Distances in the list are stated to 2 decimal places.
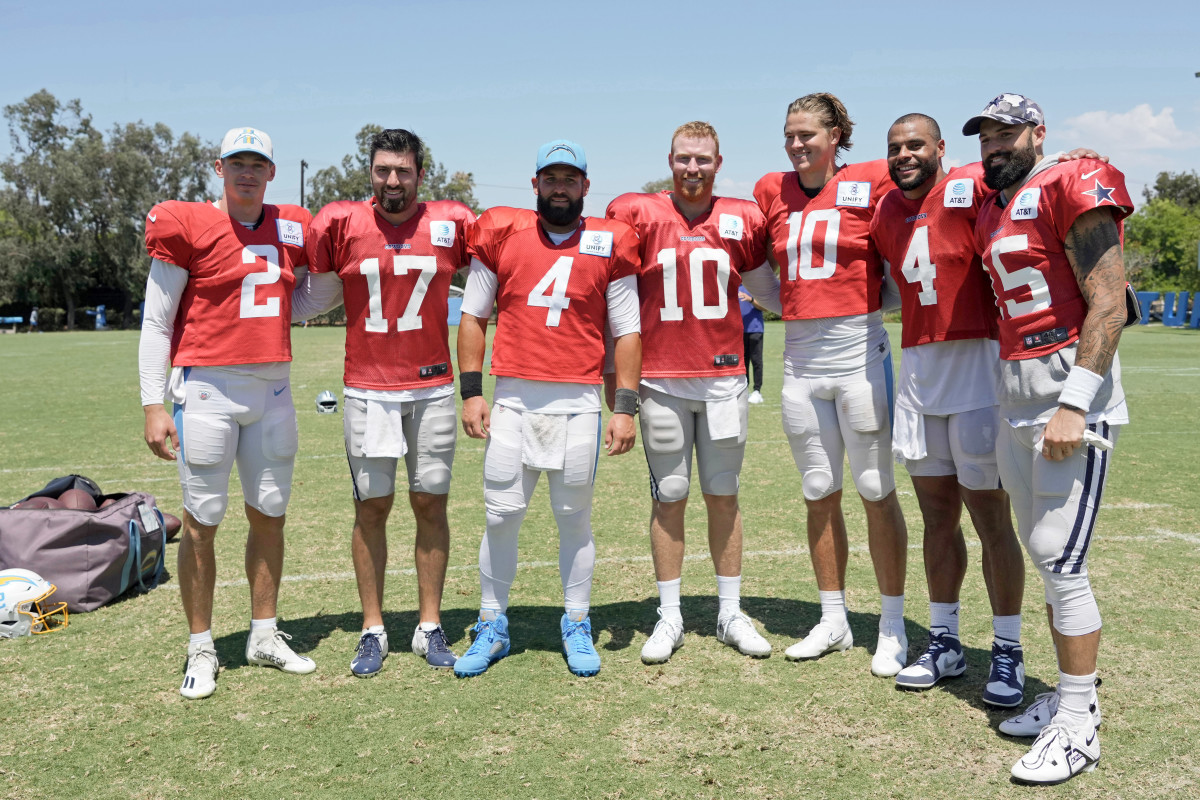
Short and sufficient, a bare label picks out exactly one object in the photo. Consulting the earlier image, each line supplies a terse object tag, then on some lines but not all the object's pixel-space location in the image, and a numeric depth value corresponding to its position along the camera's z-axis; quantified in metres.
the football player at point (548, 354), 4.26
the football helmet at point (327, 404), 12.48
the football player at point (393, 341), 4.30
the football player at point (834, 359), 4.28
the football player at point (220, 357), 4.09
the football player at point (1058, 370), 3.22
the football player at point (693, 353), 4.46
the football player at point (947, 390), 3.86
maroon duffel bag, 4.96
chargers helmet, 4.61
